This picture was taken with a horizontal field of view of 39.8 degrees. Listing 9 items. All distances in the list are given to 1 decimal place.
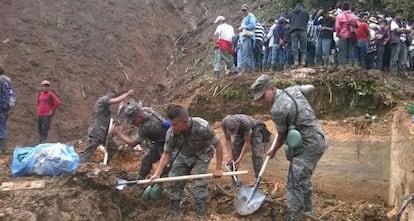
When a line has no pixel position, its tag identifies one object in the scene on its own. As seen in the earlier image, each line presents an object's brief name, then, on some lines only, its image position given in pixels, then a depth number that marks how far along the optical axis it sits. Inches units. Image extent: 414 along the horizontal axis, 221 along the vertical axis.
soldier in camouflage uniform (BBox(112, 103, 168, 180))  320.5
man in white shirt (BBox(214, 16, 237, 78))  518.0
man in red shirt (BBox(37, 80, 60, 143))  475.5
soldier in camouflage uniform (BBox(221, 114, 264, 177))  339.6
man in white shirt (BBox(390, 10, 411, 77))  471.8
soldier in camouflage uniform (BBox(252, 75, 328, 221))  266.4
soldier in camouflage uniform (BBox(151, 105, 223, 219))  274.8
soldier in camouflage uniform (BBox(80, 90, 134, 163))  371.9
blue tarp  318.3
